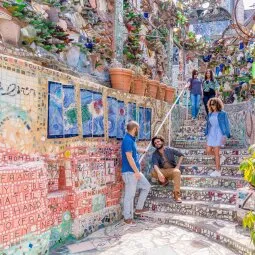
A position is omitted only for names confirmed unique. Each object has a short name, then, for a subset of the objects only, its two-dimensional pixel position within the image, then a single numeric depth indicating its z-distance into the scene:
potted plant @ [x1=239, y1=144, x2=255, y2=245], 2.50
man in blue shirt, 5.24
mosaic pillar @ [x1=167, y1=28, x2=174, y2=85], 9.87
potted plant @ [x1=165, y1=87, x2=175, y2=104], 7.98
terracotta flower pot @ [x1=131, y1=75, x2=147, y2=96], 6.57
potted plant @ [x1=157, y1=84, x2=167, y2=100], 7.61
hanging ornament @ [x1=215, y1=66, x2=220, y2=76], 12.60
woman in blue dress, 6.45
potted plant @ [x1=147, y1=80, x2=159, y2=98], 7.18
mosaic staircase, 4.53
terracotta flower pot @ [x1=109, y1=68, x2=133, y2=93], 6.15
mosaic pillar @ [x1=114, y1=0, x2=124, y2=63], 6.99
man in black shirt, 6.14
